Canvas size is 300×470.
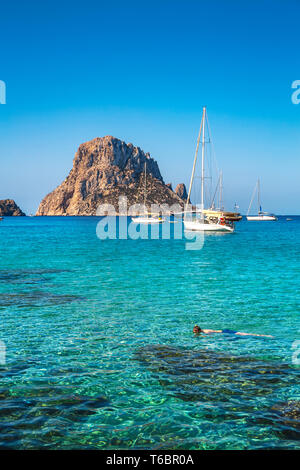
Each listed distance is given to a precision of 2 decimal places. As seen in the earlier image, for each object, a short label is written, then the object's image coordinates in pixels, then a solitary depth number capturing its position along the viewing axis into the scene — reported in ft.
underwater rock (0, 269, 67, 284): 75.15
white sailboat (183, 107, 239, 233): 245.65
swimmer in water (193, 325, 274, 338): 38.99
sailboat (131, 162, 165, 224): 438.20
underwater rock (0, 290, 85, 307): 54.24
